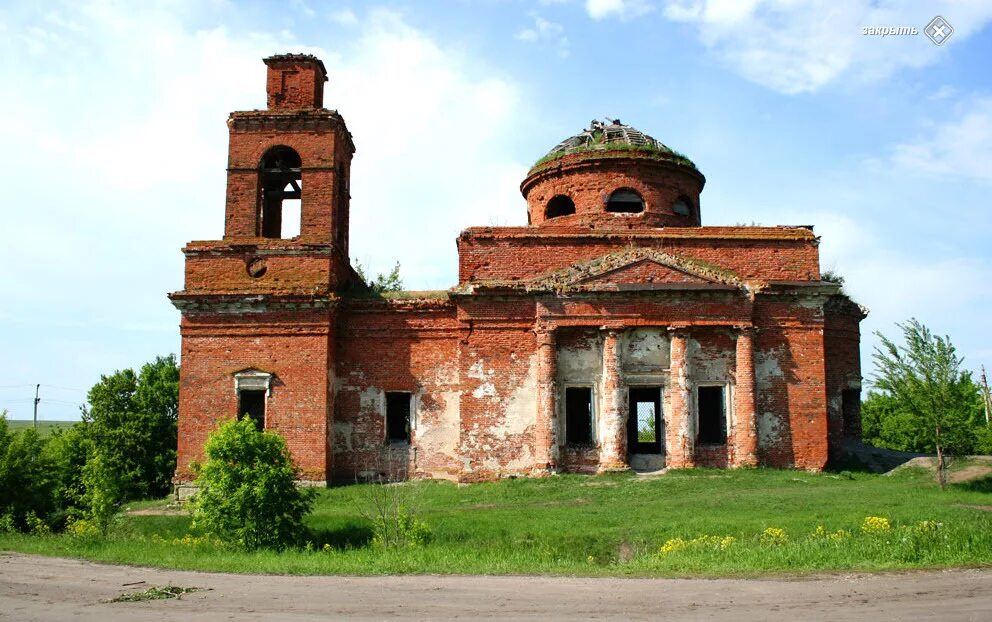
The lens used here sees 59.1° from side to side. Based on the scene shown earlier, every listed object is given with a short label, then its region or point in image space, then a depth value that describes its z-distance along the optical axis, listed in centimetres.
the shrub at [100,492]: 1603
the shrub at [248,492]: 1459
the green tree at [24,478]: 2019
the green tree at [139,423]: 2516
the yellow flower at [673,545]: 1220
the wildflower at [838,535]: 1201
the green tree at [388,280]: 2428
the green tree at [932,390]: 1841
